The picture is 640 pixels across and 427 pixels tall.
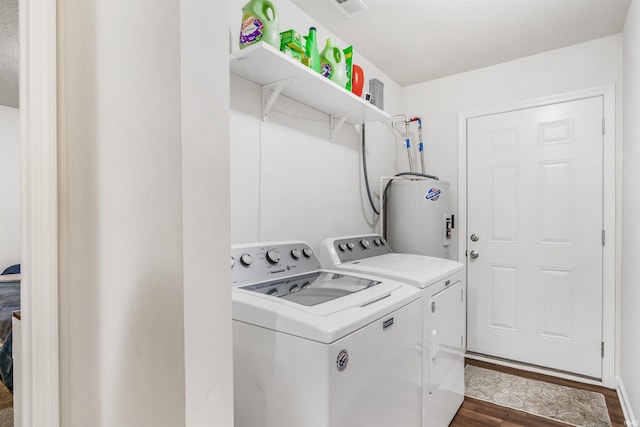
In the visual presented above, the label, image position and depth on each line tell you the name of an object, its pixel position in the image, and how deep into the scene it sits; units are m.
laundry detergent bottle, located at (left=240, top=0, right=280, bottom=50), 1.47
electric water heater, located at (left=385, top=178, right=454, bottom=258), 2.61
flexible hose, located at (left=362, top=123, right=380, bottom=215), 2.63
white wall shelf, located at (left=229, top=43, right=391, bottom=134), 1.50
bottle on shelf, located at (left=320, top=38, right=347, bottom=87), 1.87
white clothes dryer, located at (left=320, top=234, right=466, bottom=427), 1.58
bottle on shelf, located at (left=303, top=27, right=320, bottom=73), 1.72
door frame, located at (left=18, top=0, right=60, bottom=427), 0.86
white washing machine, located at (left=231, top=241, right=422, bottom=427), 0.98
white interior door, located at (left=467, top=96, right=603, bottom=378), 2.45
